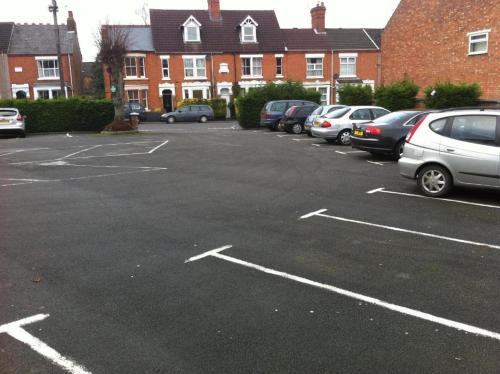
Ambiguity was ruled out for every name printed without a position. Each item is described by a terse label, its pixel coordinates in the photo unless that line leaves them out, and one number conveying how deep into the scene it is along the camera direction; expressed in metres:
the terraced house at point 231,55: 44.50
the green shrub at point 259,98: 28.92
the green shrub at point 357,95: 25.08
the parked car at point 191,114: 39.31
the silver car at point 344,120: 17.67
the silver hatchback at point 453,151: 8.36
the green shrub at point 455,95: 19.16
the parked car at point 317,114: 20.08
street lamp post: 30.63
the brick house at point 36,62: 44.59
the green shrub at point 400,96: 22.11
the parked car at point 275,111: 25.88
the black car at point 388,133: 13.58
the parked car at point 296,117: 23.91
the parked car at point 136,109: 39.68
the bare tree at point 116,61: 26.39
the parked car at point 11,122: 24.72
